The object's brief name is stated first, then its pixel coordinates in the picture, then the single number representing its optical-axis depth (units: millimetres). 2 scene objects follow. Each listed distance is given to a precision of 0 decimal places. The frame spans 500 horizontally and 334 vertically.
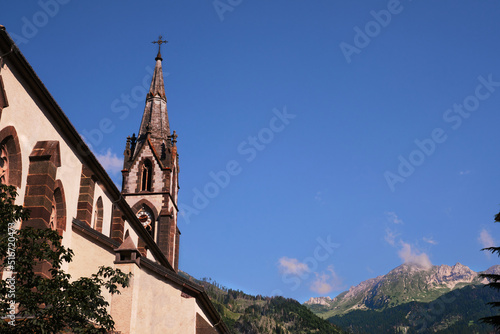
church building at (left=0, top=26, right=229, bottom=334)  16656
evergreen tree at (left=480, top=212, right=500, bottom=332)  22203
